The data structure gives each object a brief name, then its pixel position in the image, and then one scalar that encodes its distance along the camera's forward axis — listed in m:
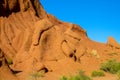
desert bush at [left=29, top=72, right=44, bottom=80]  21.83
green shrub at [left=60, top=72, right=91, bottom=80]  22.97
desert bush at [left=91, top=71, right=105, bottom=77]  28.95
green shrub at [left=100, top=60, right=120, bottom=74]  33.66
